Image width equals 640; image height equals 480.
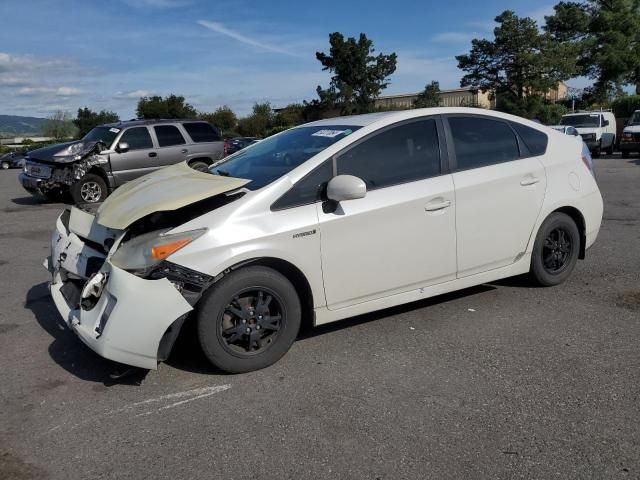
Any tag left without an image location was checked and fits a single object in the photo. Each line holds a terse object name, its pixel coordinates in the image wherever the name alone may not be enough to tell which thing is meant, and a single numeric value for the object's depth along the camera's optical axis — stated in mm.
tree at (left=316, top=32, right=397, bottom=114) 57781
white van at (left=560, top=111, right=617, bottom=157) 24406
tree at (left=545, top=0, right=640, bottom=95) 41375
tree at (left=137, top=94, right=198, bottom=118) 60781
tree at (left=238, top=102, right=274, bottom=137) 60531
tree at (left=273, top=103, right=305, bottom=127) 58522
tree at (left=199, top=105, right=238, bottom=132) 66575
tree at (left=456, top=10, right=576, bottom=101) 44188
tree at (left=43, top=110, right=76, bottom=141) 88494
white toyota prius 3594
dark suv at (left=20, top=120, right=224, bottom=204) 12461
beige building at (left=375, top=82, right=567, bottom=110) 52562
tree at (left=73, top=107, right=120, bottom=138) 69250
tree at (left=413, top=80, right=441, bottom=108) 51938
